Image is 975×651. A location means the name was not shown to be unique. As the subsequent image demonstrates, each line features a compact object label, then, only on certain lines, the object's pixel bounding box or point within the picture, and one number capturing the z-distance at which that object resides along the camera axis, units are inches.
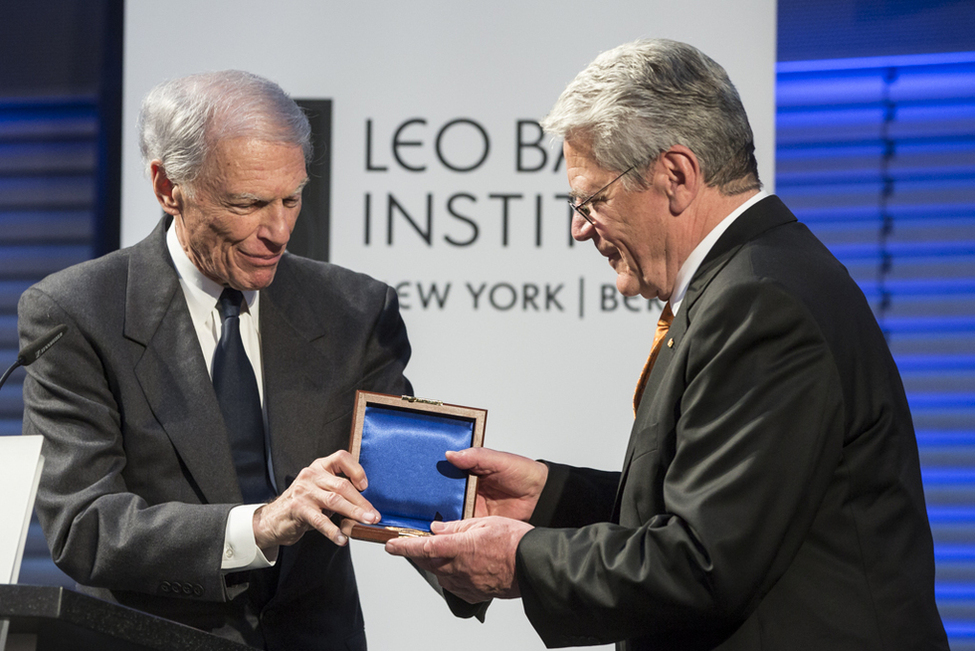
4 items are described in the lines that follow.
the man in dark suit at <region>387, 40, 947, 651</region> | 129.8
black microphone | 132.8
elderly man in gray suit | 139.1
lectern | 123.2
